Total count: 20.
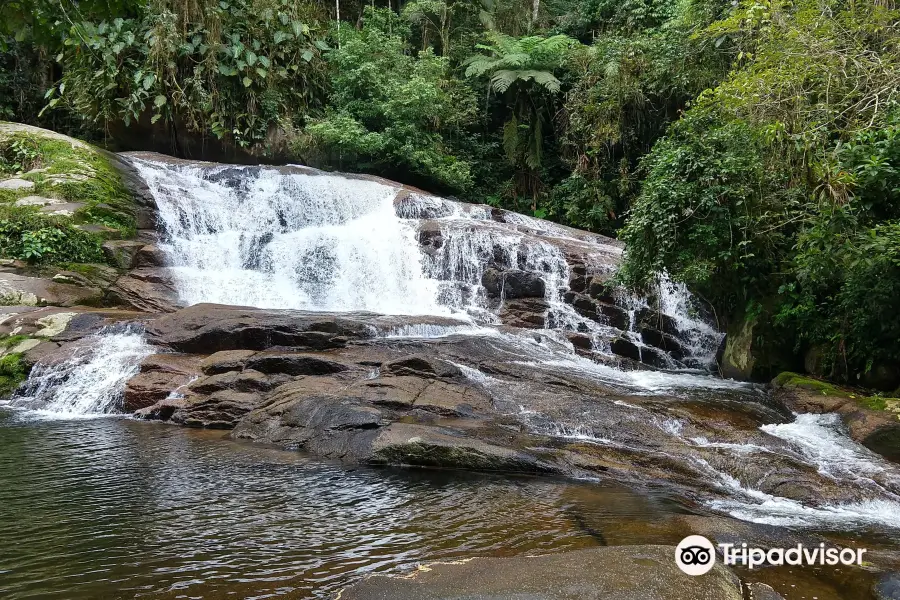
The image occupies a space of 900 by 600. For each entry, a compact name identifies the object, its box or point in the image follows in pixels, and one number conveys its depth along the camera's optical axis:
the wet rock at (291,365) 8.20
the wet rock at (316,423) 6.21
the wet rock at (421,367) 8.09
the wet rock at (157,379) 8.00
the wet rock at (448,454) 5.70
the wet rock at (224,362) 8.20
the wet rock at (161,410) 7.77
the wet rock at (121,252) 12.24
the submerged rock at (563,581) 2.86
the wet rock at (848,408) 6.73
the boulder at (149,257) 12.66
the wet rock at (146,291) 11.74
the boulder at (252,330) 9.09
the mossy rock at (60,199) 11.55
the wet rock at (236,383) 7.80
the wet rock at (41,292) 10.41
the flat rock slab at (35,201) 12.31
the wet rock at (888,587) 3.32
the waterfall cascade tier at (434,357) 5.83
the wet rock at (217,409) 7.39
